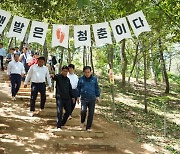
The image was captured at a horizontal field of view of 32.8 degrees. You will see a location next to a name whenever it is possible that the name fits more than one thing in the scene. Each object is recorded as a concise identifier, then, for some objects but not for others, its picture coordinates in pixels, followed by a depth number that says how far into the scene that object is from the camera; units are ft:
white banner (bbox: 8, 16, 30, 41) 24.18
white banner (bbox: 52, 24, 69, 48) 25.39
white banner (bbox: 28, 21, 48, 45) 24.59
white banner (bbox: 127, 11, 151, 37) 24.71
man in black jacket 23.60
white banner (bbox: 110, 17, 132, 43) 24.90
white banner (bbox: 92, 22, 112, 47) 25.12
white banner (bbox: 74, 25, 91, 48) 25.23
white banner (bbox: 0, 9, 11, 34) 23.61
